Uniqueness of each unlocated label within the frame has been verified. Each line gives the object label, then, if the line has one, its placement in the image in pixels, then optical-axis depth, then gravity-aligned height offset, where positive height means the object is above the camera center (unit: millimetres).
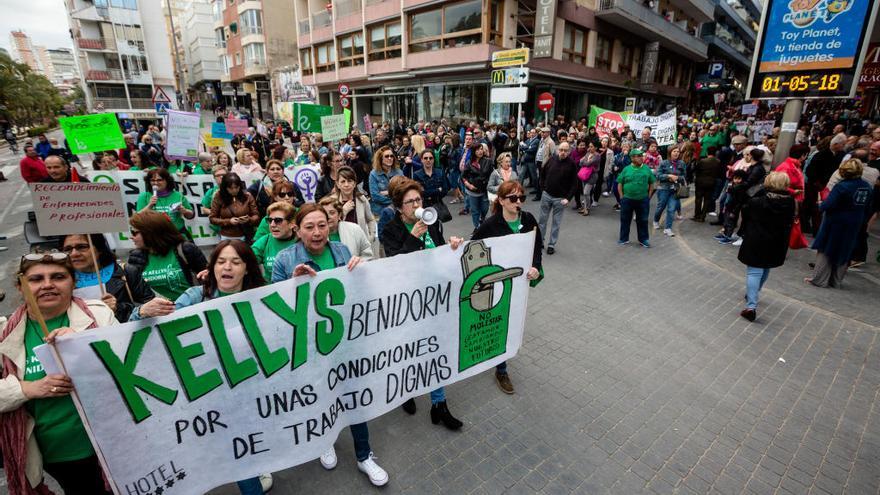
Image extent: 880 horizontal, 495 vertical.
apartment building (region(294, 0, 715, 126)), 20312 +4244
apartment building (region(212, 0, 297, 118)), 39500 +7702
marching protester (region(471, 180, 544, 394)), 3729 -840
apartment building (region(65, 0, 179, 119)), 45688 +7881
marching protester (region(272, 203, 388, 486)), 2951 -941
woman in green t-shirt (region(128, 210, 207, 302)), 3512 -1119
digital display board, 6688 +1308
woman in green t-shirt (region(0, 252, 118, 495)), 1982 -1244
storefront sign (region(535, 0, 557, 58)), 18781 +4354
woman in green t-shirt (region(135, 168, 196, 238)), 5426 -986
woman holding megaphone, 3469 -878
